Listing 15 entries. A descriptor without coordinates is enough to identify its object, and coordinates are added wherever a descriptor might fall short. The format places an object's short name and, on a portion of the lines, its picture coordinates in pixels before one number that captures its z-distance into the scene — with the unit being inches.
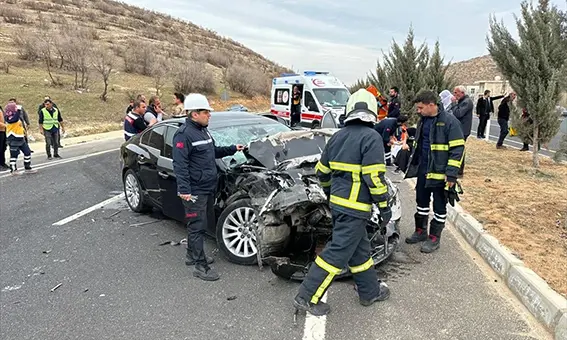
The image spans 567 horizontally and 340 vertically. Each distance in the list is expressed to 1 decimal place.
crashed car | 161.3
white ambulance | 606.2
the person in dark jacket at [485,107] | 567.5
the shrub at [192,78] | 1370.6
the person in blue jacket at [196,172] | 164.7
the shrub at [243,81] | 1587.1
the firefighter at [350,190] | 129.0
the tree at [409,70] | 637.9
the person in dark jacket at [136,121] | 343.6
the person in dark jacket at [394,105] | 462.8
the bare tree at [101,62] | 1063.2
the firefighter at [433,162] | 182.2
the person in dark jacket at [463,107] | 310.7
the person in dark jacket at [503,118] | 493.5
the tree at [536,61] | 343.3
